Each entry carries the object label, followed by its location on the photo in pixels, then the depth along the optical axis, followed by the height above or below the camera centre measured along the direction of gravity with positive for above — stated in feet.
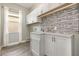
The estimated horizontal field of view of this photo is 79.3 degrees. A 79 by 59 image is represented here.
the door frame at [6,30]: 5.76 -0.09
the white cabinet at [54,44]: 2.38 -0.98
